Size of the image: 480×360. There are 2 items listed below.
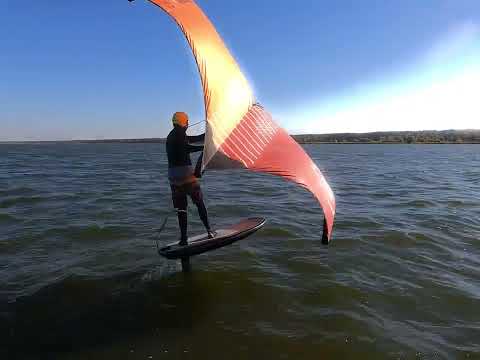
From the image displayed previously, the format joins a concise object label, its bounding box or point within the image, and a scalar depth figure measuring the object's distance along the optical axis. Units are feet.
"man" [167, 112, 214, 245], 23.63
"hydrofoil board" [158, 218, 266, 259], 23.70
